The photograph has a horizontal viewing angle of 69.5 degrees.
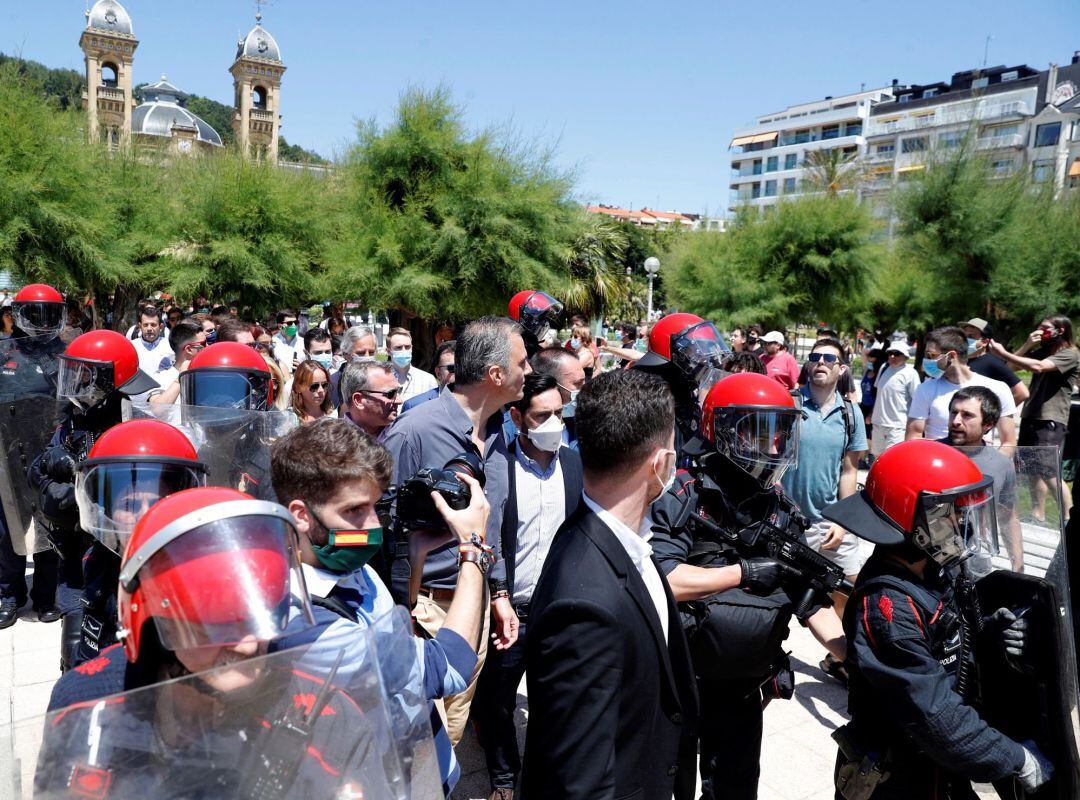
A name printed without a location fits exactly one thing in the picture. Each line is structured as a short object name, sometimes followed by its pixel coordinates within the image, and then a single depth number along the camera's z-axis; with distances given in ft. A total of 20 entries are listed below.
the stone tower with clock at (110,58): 206.80
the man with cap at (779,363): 24.70
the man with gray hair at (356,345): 19.88
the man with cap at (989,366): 23.91
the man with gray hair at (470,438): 10.46
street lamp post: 67.36
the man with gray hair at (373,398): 12.91
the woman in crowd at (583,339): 25.72
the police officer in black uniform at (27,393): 15.11
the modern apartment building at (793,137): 261.85
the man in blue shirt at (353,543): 6.34
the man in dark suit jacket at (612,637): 5.75
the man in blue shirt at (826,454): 16.49
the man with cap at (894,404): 24.48
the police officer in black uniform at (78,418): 11.58
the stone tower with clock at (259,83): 219.61
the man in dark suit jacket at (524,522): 11.59
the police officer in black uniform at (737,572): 8.41
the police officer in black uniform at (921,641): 7.12
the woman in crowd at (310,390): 16.62
